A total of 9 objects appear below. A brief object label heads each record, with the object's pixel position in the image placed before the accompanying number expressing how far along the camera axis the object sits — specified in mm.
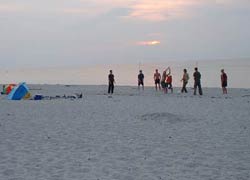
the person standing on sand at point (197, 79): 25797
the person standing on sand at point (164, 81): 27688
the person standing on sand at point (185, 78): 26925
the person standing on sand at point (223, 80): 26478
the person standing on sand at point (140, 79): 31094
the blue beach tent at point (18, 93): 22891
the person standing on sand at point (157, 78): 30172
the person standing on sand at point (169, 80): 27938
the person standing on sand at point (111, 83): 27139
